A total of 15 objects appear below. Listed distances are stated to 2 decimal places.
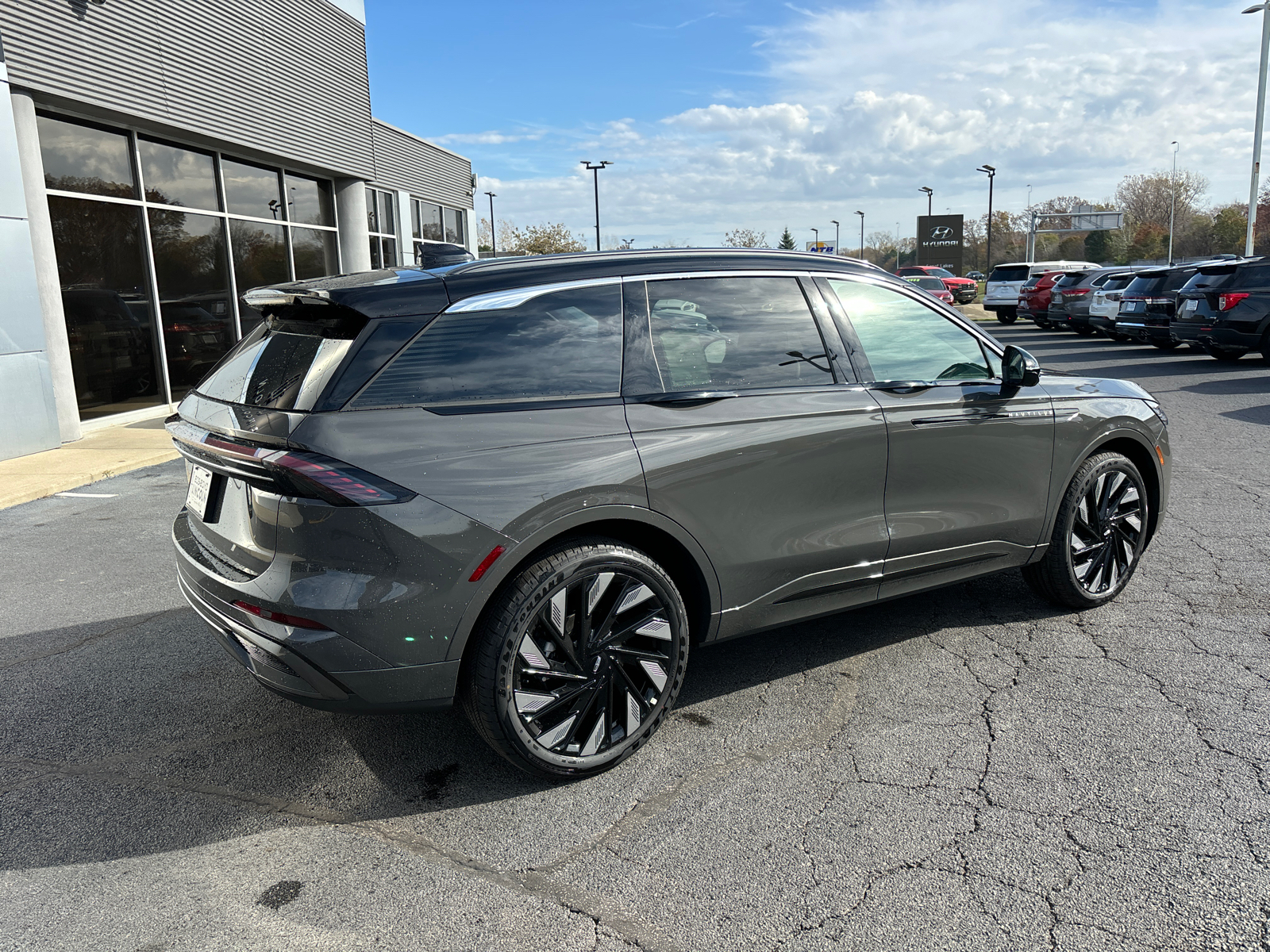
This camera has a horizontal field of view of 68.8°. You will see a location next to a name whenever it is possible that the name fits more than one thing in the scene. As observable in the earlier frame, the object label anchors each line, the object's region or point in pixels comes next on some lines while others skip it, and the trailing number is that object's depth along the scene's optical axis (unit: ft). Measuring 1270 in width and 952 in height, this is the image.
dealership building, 32.83
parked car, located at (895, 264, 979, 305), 131.03
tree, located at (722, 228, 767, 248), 219.28
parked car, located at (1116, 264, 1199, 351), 58.08
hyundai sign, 204.54
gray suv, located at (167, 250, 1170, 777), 9.09
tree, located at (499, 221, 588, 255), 190.29
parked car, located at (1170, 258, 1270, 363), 49.67
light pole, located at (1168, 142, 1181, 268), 256.44
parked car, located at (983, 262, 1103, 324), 96.16
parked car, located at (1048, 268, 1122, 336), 74.95
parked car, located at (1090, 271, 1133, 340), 69.10
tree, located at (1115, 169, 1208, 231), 273.13
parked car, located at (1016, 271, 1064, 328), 83.71
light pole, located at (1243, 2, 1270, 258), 98.37
